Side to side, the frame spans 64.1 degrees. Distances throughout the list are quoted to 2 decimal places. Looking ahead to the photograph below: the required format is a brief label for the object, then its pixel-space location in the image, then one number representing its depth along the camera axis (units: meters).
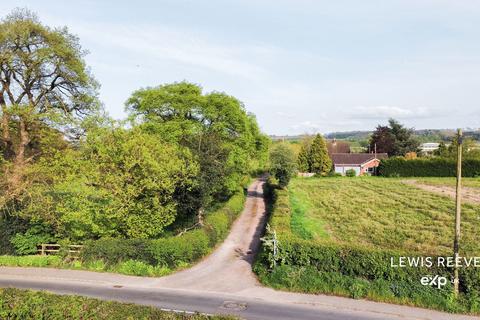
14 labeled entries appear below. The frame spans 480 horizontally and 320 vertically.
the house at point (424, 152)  85.59
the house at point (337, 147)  96.81
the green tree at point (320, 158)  72.88
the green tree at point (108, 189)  22.05
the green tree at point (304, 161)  73.88
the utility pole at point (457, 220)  15.47
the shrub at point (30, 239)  23.27
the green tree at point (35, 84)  28.14
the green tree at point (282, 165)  44.81
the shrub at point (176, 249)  20.41
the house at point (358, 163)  74.00
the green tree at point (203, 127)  26.78
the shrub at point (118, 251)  20.66
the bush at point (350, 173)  68.81
